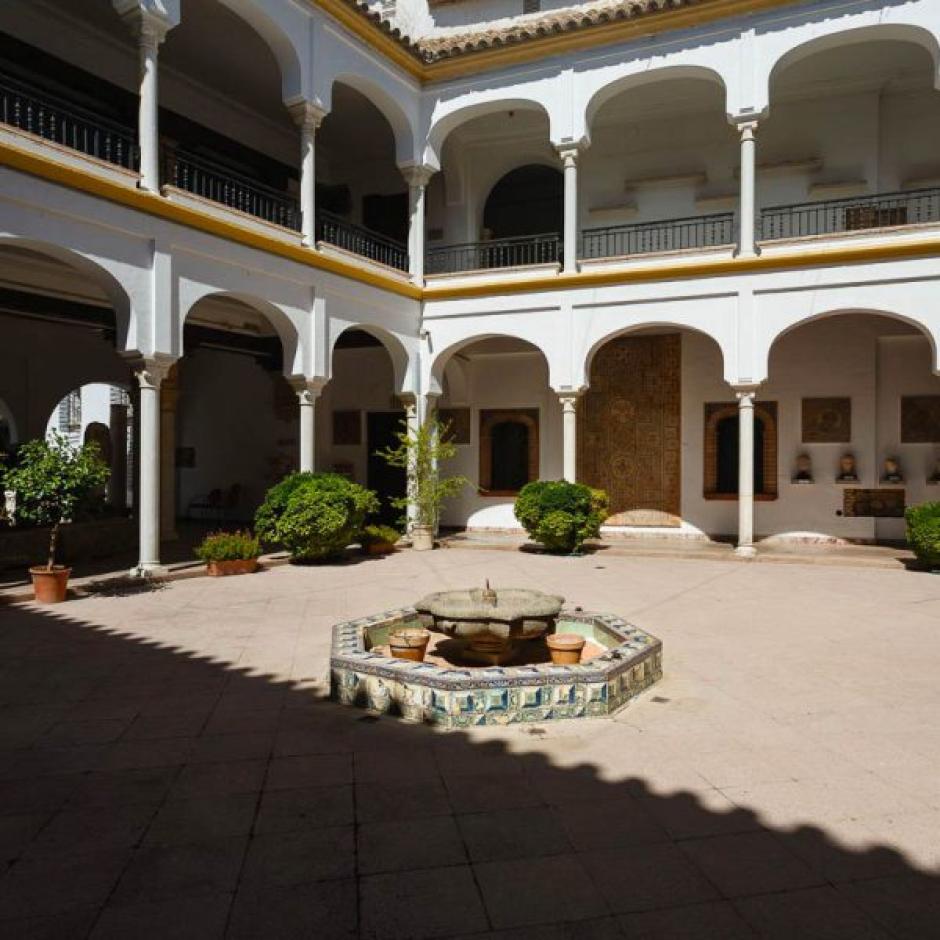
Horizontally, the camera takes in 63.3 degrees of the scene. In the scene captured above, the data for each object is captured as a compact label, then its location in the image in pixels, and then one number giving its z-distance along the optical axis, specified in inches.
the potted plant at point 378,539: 531.8
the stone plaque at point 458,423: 695.1
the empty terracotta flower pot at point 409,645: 218.2
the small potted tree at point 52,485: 324.2
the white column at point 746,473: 516.1
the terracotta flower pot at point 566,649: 217.6
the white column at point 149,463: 398.9
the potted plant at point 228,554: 422.9
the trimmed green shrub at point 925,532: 429.4
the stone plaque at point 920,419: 556.4
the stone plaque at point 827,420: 574.6
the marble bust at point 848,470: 566.3
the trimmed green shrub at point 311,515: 447.8
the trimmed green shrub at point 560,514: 515.8
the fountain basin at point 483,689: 184.1
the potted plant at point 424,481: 555.2
